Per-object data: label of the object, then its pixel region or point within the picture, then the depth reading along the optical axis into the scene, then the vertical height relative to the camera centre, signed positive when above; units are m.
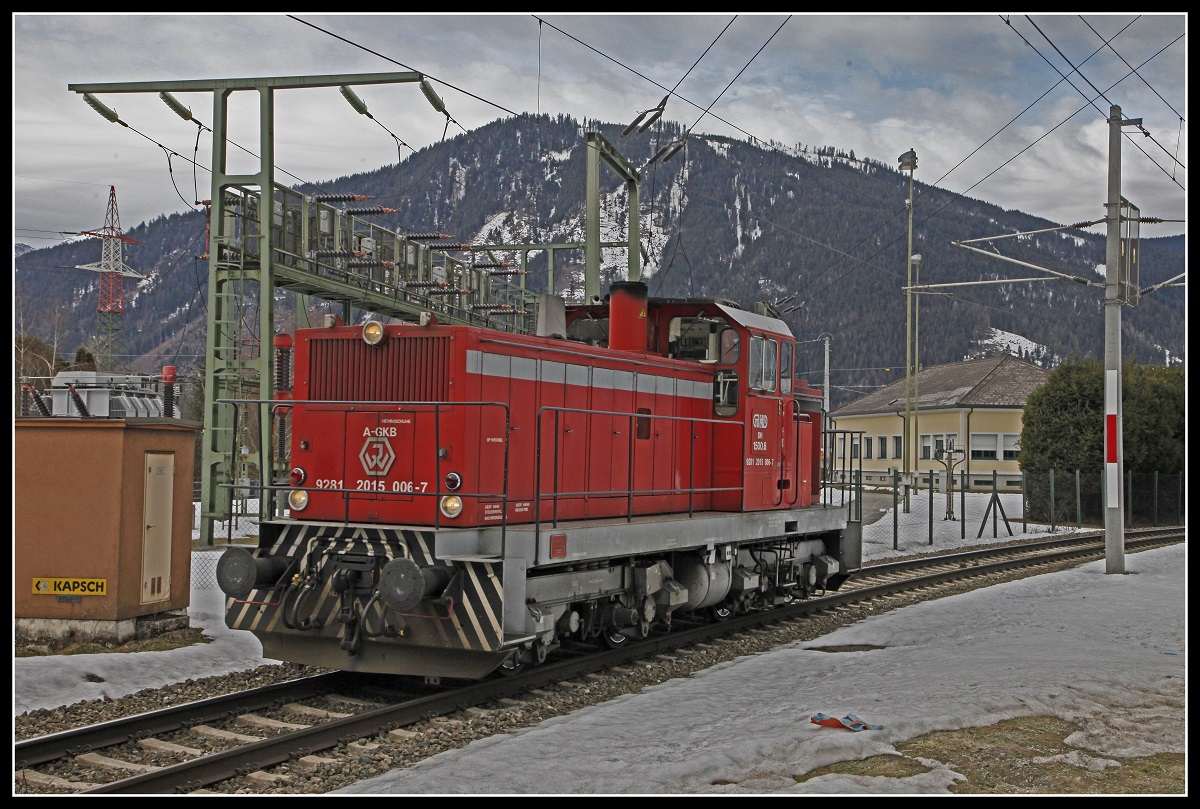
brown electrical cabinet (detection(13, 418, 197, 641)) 9.56 -0.89
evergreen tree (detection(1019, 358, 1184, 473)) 29.97 +1.09
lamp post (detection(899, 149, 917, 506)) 36.78 +11.31
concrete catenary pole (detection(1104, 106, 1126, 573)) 16.05 +1.29
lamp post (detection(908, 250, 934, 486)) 35.27 +1.53
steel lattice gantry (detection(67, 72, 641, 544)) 14.62 +3.17
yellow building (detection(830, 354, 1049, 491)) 44.31 +1.54
